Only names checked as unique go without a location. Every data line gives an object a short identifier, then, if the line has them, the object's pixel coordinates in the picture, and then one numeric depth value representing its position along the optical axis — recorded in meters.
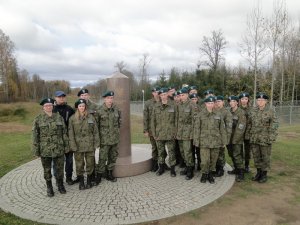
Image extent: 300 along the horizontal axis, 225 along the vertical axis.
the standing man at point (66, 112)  5.96
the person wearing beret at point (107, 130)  6.11
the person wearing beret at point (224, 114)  6.24
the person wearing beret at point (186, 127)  6.49
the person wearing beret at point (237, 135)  6.45
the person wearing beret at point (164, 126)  6.61
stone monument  6.64
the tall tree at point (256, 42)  17.67
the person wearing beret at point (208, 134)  6.02
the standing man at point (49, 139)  5.31
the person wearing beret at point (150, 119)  7.01
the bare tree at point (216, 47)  39.59
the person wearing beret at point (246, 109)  6.57
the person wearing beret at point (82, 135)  5.67
